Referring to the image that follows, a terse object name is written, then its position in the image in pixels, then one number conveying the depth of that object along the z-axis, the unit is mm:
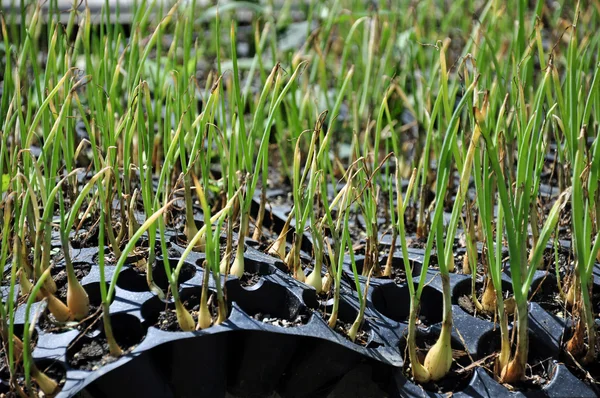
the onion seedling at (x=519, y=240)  583
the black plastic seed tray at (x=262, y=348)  663
